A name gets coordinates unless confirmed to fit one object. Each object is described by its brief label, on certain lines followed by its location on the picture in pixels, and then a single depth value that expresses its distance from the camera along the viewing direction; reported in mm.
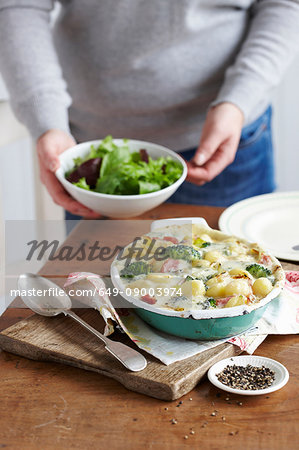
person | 1341
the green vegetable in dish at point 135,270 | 858
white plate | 1139
